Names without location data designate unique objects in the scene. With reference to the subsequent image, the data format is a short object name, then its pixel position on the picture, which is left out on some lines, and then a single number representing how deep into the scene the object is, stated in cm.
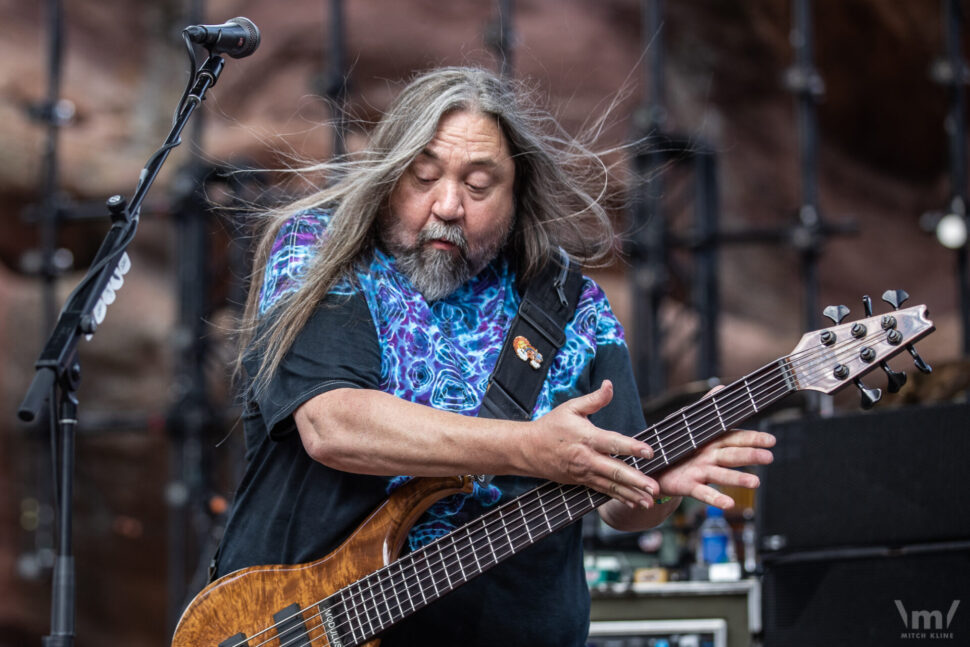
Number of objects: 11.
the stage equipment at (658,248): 1485
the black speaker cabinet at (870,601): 571
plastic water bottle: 905
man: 468
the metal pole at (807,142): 1405
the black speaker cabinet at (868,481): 590
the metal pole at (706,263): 1548
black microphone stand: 458
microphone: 533
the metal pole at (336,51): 1490
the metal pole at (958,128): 1359
